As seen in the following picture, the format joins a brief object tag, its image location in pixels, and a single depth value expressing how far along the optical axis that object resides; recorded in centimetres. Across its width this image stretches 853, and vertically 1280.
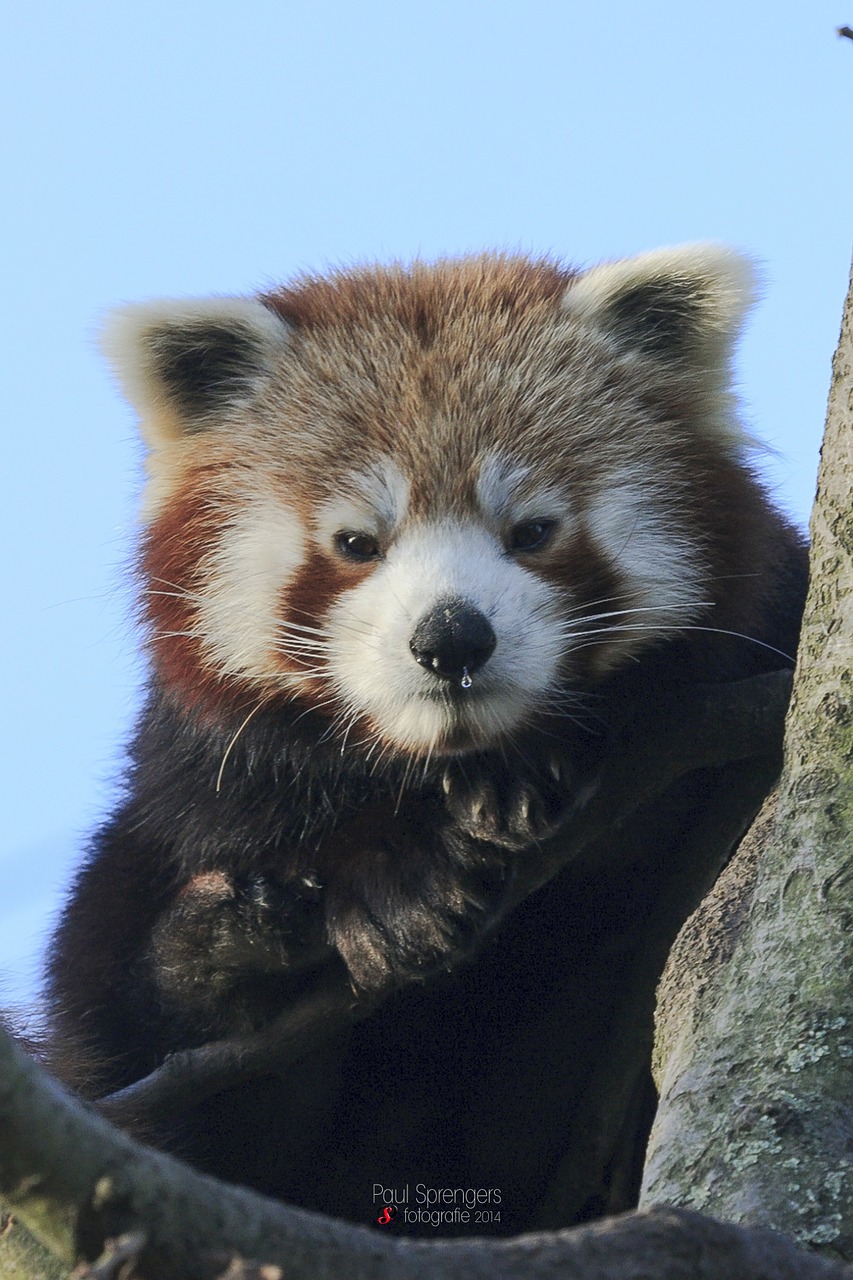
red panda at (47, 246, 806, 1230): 661
